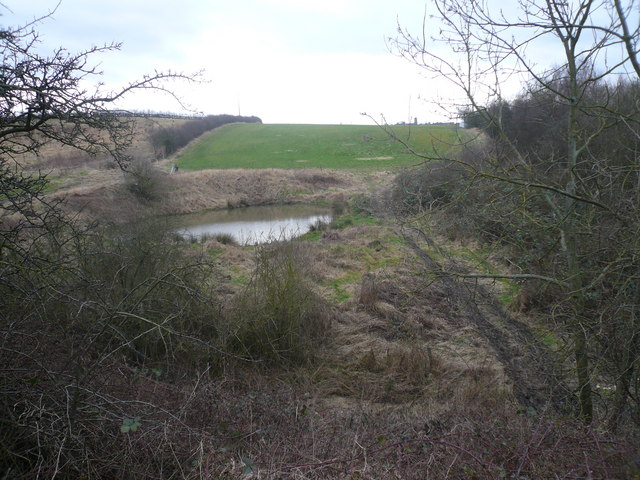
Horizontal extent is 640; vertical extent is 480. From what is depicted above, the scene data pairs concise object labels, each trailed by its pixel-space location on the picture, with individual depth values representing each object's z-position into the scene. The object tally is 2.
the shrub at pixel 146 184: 23.03
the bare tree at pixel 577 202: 3.85
